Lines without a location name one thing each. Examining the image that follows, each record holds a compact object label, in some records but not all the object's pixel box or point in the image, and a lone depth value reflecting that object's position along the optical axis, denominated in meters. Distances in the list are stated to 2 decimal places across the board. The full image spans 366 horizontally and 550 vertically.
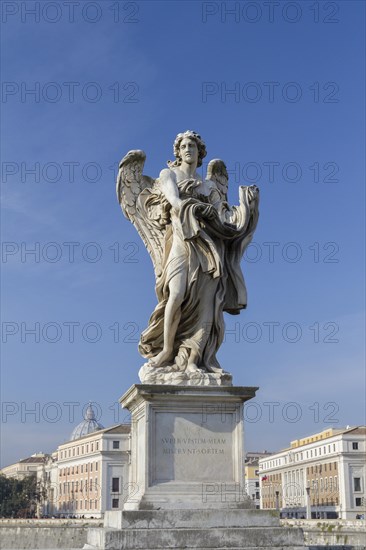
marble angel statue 10.82
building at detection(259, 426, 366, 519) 110.44
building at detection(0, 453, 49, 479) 183.68
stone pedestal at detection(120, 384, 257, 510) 9.93
